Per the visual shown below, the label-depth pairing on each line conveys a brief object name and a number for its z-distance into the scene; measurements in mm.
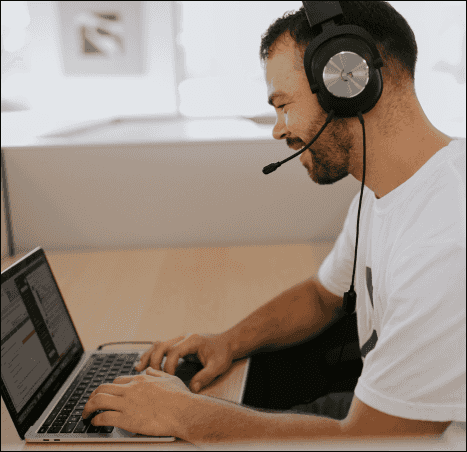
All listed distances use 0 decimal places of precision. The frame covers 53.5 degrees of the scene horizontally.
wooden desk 948
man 463
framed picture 4383
